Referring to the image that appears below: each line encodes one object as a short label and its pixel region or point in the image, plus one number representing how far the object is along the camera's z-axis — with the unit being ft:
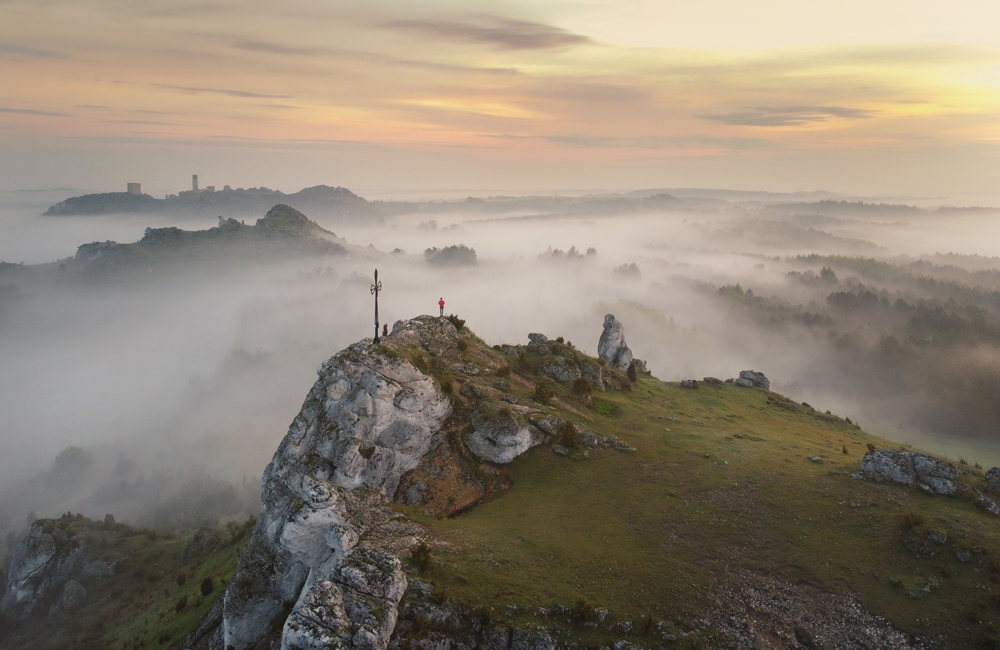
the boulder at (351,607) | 71.41
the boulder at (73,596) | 269.64
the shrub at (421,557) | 88.79
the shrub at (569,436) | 144.41
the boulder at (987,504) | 111.55
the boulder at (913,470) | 119.55
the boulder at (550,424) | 147.33
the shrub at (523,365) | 191.42
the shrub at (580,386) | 180.65
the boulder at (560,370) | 191.01
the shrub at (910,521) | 106.52
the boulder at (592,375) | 197.16
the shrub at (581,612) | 83.55
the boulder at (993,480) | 119.34
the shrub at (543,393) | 165.58
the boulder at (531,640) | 79.77
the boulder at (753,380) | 261.65
